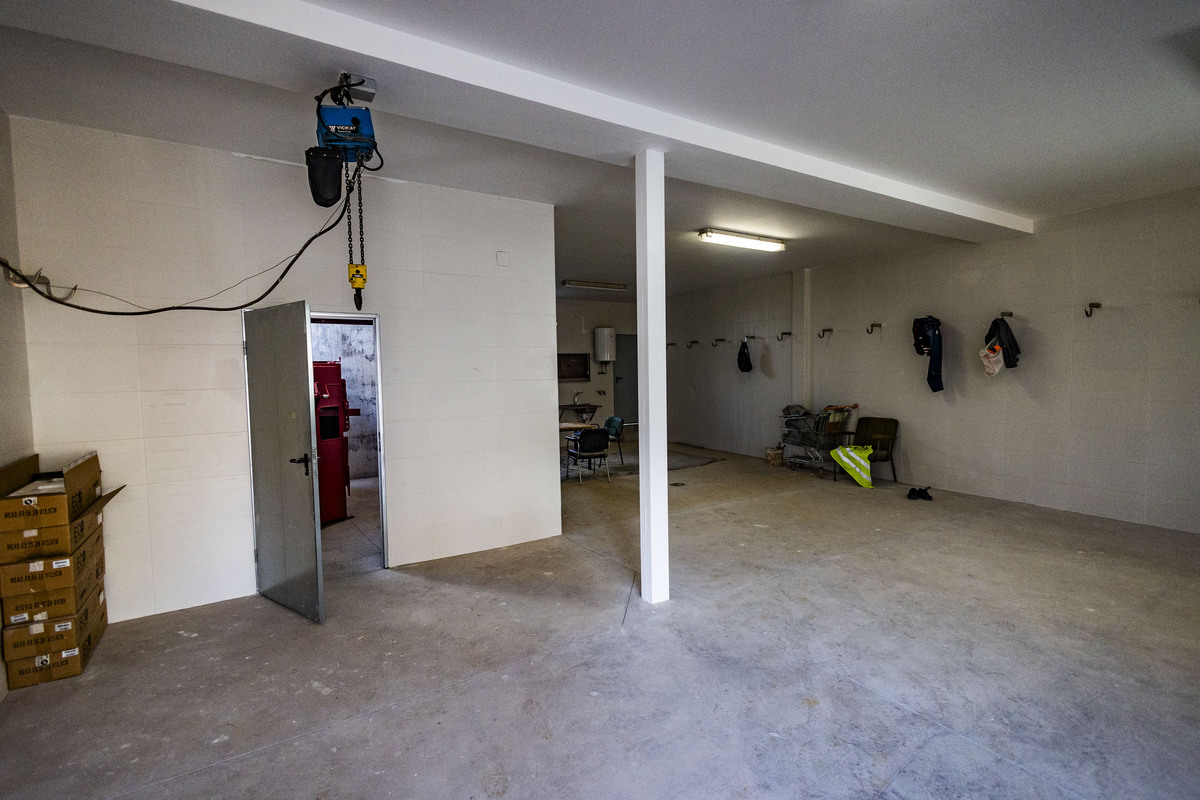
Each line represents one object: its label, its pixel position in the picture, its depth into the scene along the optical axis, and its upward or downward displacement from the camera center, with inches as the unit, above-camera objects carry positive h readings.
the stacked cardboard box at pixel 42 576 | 101.4 -37.6
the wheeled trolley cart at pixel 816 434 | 290.8 -38.9
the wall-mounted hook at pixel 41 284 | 115.0 +20.2
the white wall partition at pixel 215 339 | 126.1 +9.2
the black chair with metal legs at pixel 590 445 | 267.1 -38.1
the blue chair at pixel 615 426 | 310.5 -33.8
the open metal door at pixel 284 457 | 127.0 -20.6
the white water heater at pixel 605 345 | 439.2 +17.2
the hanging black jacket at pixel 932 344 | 246.4 +7.2
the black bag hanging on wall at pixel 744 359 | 353.4 +2.8
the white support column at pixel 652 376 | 132.0 -2.5
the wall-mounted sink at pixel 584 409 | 350.6 -27.4
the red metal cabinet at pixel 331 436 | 207.3 -24.8
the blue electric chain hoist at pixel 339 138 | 97.6 +42.6
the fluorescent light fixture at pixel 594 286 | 346.7 +52.6
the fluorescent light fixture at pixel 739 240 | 233.3 +54.3
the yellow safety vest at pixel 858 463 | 265.7 -49.1
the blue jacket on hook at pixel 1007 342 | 219.9 +6.7
